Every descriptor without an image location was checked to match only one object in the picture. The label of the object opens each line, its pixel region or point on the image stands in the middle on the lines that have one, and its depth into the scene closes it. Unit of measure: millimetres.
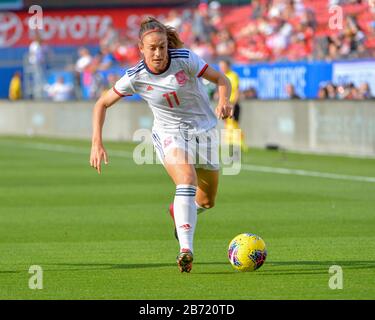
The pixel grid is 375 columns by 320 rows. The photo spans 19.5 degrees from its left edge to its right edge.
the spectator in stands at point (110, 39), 45938
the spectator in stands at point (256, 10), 37531
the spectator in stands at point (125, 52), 41750
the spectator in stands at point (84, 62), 43031
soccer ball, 9570
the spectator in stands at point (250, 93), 30344
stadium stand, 28470
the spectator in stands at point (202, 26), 39966
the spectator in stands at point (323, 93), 27000
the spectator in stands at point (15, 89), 44281
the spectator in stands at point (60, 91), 40281
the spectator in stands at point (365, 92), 25359
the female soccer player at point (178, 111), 9555
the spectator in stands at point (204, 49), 35312
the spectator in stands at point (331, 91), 26809
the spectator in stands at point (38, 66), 42888
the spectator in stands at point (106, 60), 41988
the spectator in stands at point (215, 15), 41600
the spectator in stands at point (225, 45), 37125
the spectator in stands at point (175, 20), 41084
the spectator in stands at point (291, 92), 28244
